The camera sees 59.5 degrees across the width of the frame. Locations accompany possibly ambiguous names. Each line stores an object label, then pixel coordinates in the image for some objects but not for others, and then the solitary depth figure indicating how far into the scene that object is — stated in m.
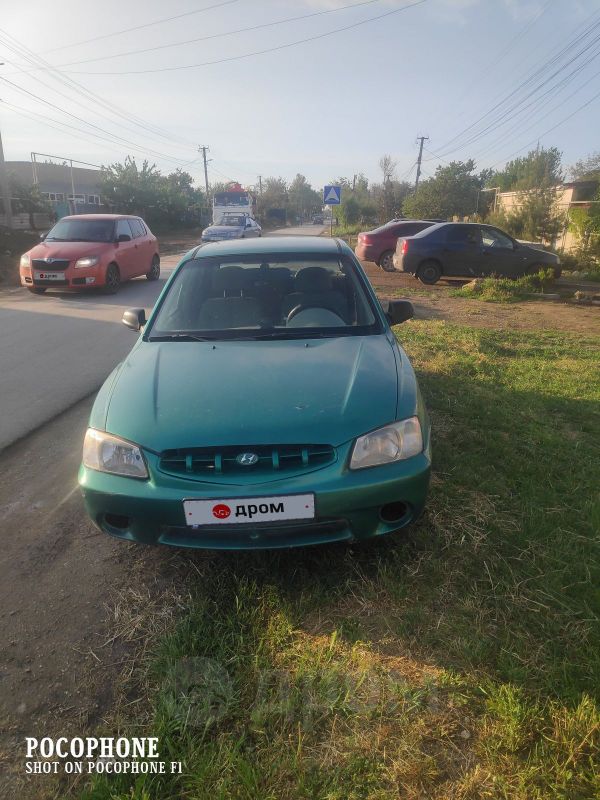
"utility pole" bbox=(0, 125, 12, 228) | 19.64
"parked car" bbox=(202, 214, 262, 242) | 21.82
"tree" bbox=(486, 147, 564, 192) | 39.81
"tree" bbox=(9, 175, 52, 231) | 23.39
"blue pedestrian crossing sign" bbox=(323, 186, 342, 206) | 20.94
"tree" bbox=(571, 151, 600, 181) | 46.08
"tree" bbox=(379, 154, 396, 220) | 42.16
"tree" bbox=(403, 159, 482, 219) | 37.00
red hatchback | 10.69
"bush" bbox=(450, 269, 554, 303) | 11.21
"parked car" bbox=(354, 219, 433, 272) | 15.20
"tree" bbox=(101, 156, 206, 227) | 36.12
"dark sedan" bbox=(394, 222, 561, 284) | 12.62
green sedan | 2.21
